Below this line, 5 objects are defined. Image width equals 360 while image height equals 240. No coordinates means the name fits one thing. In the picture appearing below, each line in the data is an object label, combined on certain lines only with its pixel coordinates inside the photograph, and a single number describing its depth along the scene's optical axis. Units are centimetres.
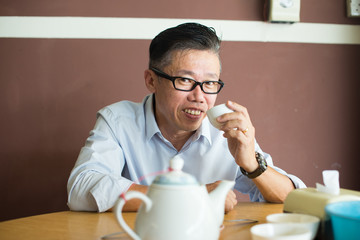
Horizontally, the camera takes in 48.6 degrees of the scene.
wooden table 102
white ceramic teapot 74
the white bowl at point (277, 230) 80
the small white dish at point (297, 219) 86
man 146
